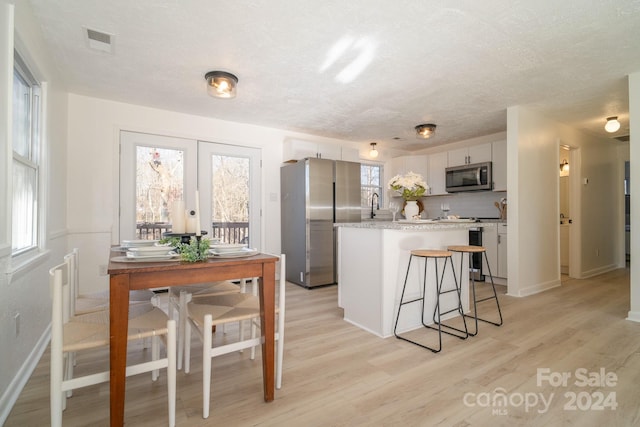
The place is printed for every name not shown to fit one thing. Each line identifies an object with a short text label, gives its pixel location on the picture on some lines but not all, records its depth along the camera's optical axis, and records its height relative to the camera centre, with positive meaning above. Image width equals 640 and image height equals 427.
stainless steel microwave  4.73 +0.64
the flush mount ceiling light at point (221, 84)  2.80 +1.26
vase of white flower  3.20 +0.07
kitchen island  2.55 -0.49
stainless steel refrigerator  4.25 +0.08
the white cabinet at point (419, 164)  5.70 +0.99
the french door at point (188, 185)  3.70 +0.44
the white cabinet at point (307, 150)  4.65 +1.07
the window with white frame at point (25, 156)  2.00 +0.44
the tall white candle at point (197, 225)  1.67 -0.05
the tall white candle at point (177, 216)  1.85 +0.01
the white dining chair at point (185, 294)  2.00 -0.54
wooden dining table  1.30 -0.31
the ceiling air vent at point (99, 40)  2.22 +1.36
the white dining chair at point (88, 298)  1.74 -0.53
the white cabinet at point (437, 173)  5.41 +0.79
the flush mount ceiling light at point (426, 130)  4.40 +1.27
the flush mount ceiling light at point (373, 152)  5.41 +1.17
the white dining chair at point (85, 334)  1.21 -0.54
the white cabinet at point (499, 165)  4.56 +0.79
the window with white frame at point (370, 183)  5.72 +0.65
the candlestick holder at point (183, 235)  1.91 -0.12
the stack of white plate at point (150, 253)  1.52 -0.19
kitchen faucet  5.77 +0.37
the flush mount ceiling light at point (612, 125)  3.79 +1.14
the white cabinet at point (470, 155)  4.78 +1.02
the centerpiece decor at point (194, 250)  1.49 -0.17
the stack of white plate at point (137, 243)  2.04 -0.18
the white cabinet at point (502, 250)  4.31 -0.49
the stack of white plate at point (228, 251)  1.66 -0.19
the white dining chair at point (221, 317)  1.48 -0.54
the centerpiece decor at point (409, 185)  2.99 +0.31
